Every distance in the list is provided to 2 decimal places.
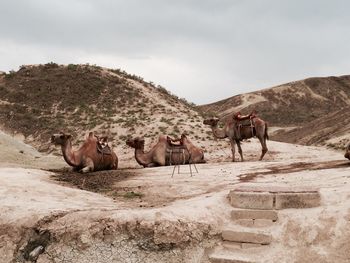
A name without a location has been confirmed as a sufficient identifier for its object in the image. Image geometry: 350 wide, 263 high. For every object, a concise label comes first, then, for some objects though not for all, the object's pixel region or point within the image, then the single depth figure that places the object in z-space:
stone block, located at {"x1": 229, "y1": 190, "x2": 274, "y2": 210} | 8.89
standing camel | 19.52
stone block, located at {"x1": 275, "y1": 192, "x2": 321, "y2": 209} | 8.89
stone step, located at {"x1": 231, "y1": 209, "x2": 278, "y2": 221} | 8.67
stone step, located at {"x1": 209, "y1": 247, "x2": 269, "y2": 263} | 7.75
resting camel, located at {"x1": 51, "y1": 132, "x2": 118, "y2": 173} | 16.66
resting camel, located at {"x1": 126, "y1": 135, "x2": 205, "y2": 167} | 18.64
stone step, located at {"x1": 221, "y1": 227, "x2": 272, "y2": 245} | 8.14
